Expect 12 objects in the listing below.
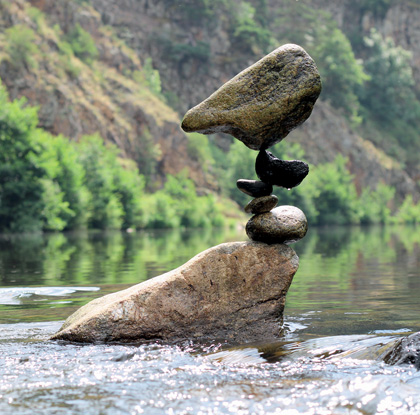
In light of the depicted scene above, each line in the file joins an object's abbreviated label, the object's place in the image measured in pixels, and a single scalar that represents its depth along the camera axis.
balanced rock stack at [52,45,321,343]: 8.91
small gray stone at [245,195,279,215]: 9.53
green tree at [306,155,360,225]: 87.31
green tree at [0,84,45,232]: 48.62
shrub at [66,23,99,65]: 78.94
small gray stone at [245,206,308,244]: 9.35
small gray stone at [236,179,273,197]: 9.67
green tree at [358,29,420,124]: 114.44
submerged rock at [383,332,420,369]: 7.19
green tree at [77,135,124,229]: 58.88
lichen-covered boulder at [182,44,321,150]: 8.98
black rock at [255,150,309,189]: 9.62
